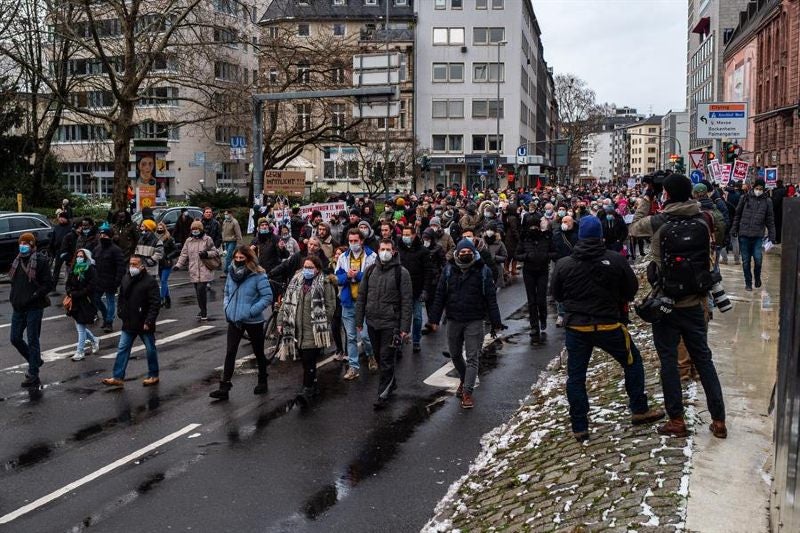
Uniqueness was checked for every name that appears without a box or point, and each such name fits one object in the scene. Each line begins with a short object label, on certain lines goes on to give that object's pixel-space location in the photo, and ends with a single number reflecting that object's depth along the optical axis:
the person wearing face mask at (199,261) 16.03
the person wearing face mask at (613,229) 16.03
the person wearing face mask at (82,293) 12.49
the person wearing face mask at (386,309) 9.91
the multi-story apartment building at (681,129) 129.62
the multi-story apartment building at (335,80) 32.31
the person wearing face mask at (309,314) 10.12
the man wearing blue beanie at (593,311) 7.27
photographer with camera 6.86
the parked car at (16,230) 24.23
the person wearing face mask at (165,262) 17.06
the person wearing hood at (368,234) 13.43
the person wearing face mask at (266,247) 14.70
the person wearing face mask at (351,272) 11.67
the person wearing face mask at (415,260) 13.20
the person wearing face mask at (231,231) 20.31
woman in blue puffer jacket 10.31
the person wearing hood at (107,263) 14.22
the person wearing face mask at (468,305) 9.67
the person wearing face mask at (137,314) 10.86
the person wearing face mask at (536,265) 13.88
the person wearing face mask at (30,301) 10.95
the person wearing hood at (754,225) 16.22
